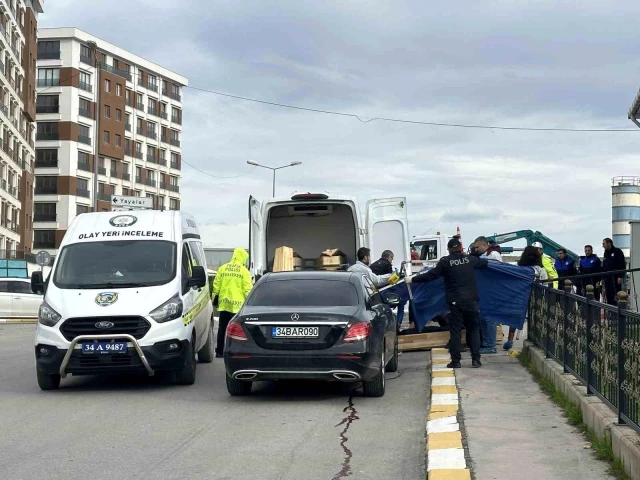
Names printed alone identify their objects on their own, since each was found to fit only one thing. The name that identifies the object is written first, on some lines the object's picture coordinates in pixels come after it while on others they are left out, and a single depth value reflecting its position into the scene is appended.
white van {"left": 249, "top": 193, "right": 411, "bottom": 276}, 18.50
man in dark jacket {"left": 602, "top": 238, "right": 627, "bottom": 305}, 22.56
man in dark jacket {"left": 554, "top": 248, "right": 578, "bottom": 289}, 25.06
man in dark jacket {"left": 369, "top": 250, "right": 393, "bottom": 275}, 17.80
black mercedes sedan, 10.87
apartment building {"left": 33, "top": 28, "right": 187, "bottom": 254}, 89.25
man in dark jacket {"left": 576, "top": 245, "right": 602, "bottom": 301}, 23.73
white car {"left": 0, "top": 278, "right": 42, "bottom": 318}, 34.06
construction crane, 47.18
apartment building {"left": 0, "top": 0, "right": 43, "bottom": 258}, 64.81
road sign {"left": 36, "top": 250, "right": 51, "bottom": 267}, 34.59
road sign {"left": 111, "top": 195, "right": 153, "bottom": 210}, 25.59
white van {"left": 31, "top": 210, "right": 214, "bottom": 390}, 12.06
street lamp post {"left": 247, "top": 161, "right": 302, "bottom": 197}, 69.91
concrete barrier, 6.52
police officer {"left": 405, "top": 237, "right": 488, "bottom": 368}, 13.65
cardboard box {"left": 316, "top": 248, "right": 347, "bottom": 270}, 19.38
